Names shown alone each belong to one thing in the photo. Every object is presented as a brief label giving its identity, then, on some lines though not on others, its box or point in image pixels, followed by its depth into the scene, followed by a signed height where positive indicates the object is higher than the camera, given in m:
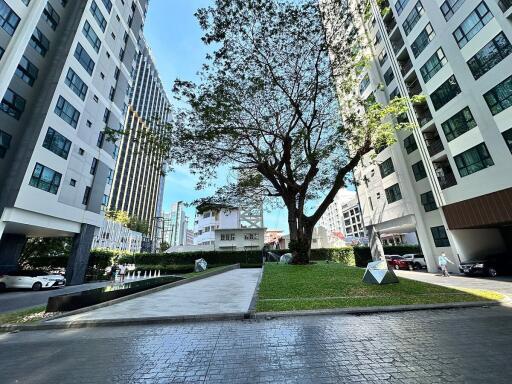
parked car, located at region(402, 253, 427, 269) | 26.30 +0.41
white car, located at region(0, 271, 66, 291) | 17.80 -0.13
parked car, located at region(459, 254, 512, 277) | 17.65 -0.22
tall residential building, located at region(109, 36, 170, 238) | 96.44 +41.54
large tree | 13.30 +9.55
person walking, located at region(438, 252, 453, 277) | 18.67 +0.15
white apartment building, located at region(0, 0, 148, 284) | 17.03 +12.27
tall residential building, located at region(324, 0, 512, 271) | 16.62 +10.76
